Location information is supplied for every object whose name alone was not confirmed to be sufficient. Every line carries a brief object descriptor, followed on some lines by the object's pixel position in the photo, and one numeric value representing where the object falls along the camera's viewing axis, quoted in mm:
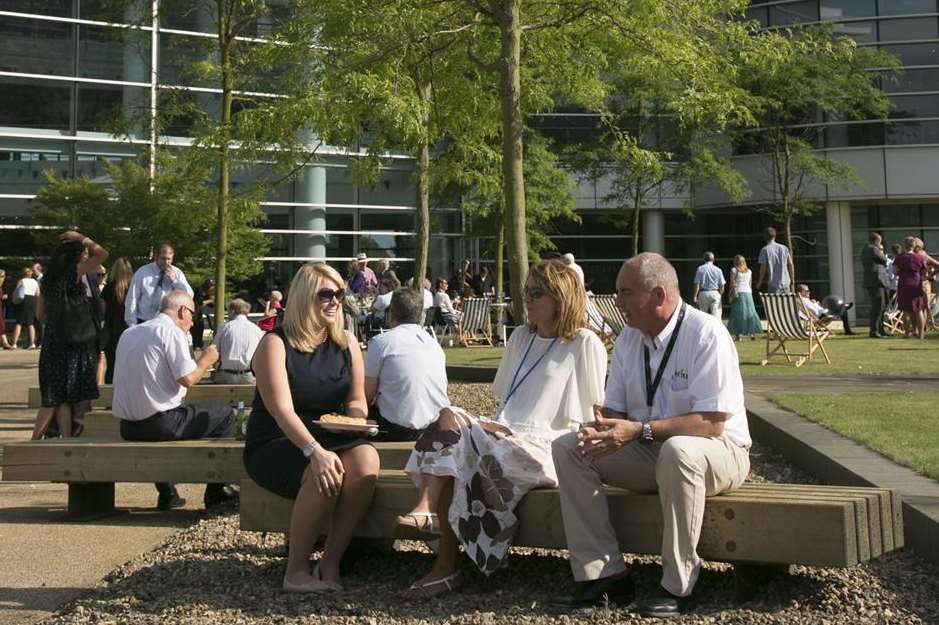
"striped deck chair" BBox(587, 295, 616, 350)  18062
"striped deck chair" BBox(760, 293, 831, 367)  15742
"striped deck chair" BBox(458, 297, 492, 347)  24453
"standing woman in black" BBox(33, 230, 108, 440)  9383
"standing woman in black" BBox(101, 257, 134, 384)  13172
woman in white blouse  5016
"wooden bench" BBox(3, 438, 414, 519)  7027
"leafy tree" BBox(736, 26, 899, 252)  32281
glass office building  32781
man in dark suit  22547
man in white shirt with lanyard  4523
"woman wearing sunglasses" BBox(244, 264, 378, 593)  5176
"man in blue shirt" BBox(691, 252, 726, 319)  21188
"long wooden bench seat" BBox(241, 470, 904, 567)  4375
